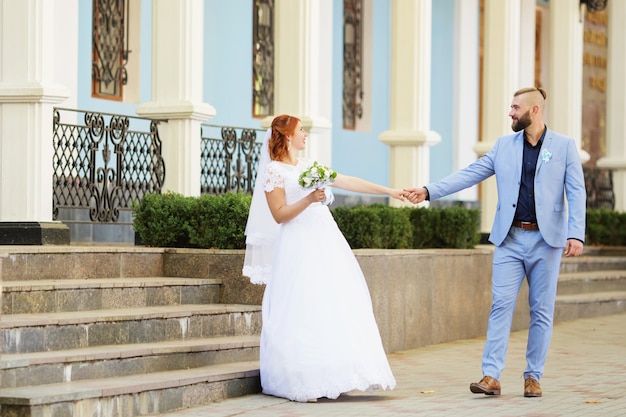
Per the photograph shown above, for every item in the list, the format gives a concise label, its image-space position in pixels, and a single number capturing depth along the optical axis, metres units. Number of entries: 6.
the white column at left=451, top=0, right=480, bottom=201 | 25.67
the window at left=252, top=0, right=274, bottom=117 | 21.02
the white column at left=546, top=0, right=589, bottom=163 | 21.50
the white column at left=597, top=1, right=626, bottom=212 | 22.52
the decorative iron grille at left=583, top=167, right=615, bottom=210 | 23.11
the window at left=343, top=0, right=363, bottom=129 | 23.66
